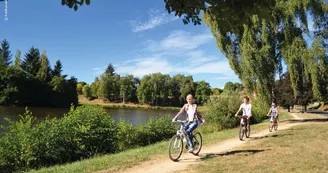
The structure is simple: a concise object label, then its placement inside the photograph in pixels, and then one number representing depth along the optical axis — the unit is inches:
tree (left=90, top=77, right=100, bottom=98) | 4320.4
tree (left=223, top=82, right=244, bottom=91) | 944.1
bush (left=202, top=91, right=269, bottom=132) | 831.1
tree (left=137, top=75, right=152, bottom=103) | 3937.7
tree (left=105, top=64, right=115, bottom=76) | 5290.4
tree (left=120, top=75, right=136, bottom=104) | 4148.6
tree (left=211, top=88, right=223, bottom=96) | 4795.8
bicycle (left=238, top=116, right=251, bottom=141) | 514.6
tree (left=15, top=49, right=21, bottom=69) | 3200.8
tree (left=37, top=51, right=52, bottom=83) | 3088.1
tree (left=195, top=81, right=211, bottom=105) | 4147.4
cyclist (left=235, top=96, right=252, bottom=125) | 518.3
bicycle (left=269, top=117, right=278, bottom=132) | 639.8
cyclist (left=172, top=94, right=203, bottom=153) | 352.8
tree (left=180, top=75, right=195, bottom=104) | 4040.4
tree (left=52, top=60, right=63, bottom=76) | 3457.2
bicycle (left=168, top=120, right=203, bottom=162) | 338.3
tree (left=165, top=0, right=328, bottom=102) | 796.6
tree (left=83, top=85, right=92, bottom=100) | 4500.5
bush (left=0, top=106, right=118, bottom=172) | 422.6
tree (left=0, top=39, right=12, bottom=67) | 3863.4
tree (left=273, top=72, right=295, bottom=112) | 1230.3
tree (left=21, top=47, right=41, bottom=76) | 3218.5
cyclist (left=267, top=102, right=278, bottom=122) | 647.1
